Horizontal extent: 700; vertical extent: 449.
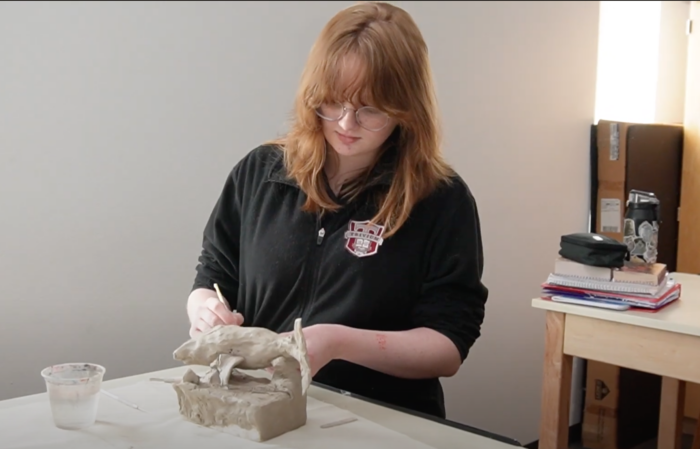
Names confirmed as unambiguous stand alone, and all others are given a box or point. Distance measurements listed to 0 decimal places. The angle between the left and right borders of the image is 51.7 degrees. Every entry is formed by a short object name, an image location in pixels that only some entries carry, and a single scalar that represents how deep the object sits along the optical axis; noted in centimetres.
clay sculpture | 98
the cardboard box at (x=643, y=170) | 286
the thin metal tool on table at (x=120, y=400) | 107
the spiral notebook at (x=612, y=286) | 169
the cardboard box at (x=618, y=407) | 290
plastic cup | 98
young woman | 128
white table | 100
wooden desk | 158
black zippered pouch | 173
